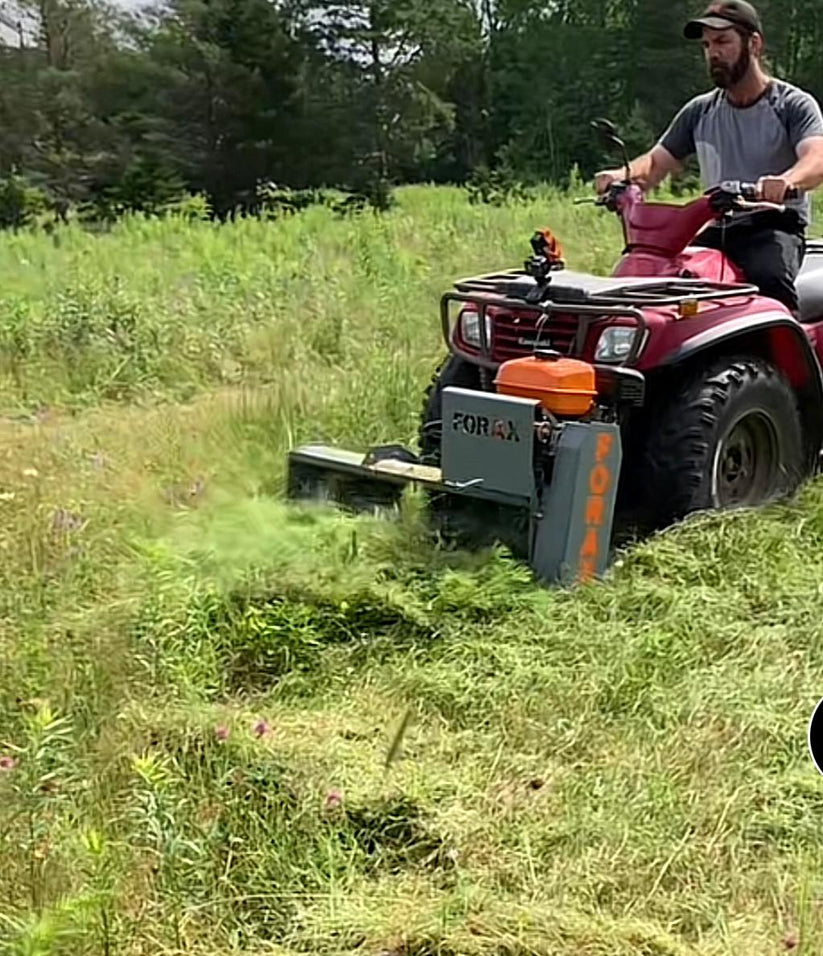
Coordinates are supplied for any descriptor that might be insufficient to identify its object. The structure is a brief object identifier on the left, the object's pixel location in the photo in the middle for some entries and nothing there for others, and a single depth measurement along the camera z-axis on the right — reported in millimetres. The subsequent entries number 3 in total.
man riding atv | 4250
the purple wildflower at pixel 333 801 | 2533
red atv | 3758
